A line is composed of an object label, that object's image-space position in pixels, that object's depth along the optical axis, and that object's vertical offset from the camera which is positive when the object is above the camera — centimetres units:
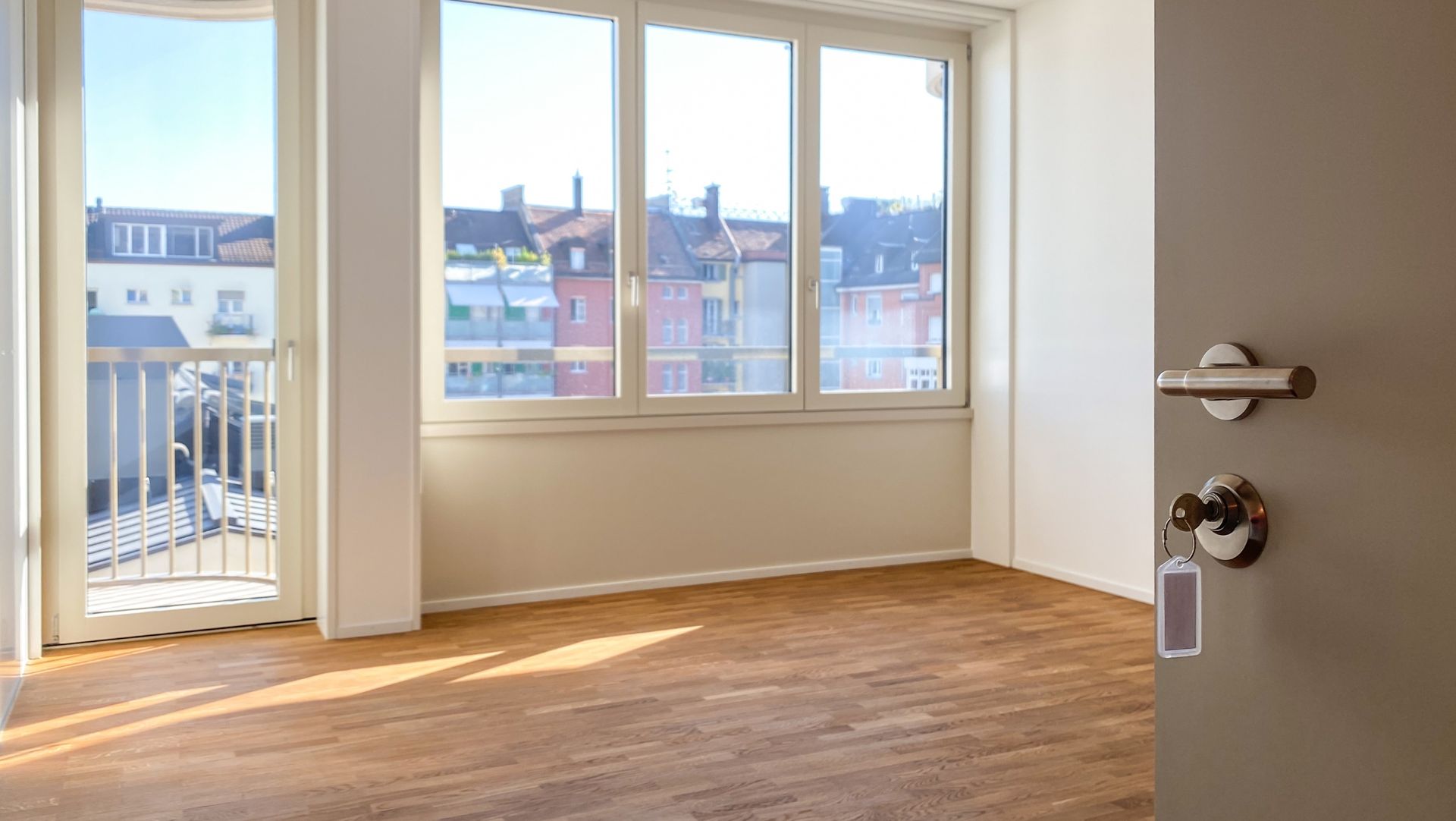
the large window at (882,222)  543 +72
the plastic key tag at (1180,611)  88 -17
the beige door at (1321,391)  75 -1
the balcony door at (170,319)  399 +21
